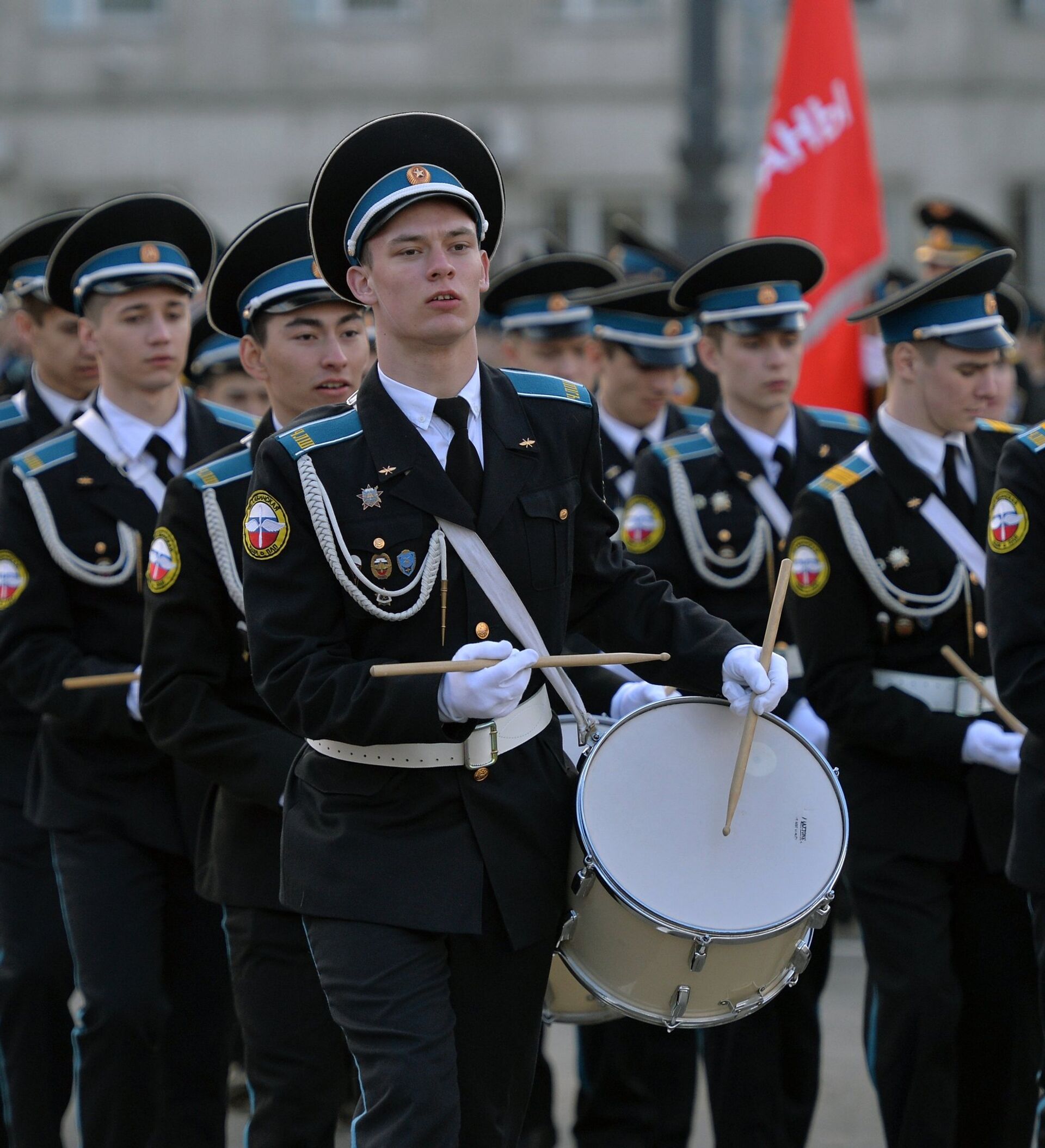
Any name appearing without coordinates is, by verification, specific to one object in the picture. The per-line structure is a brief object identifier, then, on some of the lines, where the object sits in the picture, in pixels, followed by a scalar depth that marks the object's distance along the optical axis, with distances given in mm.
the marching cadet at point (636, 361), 14273
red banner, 18484
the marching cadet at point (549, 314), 15305
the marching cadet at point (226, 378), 14617
